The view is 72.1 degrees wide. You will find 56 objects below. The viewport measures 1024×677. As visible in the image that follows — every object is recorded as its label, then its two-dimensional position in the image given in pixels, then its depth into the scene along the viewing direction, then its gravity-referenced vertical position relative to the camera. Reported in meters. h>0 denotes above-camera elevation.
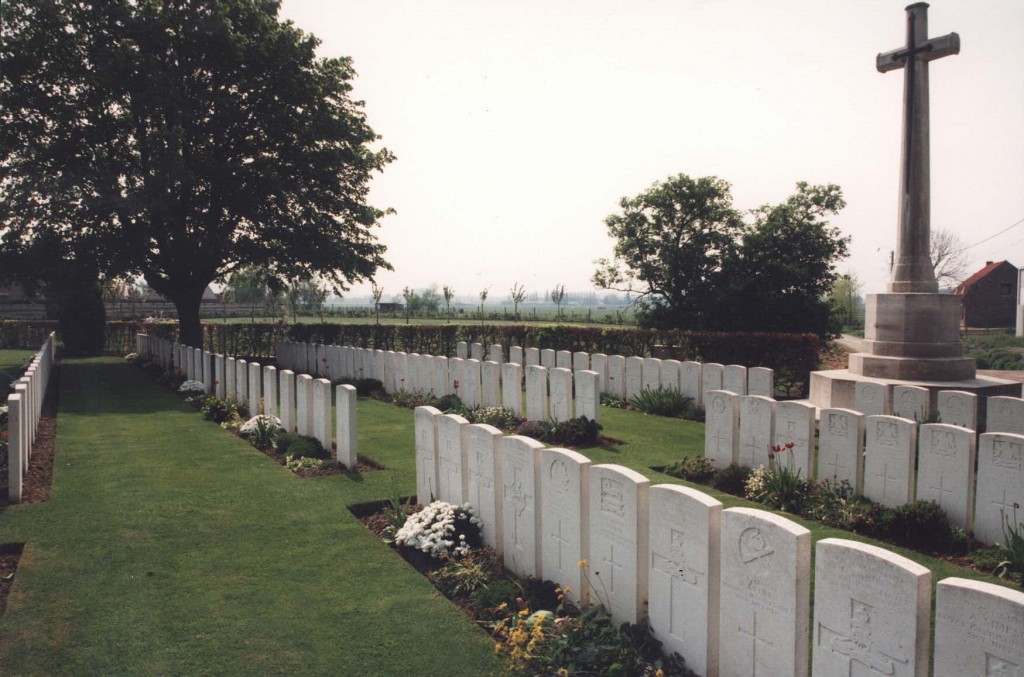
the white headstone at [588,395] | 11.08 -1.32
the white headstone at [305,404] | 10.48 -1.39
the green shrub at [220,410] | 12.81 -1.82
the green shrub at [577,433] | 10.92 -1.88
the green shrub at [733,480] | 8.23 -1.98
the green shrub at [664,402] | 13.70 -1.78
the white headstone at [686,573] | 3.91 -1.51
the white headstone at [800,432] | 7.89 -1.36
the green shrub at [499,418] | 12.21 -1.88
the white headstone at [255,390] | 12.68 -1.42
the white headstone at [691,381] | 13.73 -1.36
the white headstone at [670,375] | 14.13 -1.28
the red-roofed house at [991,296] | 47.25 +1.12
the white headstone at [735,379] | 12.59 -1.20
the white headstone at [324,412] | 9.80 -1.41
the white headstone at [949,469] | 6.57 -1.50
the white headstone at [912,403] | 9.88 -1.29
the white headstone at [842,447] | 7.47 -1.45
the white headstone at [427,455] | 7.04 -1.45
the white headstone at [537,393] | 11.80 -1.37
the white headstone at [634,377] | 14.95 -1.39
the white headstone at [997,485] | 6.13 -1.53
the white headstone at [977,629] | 2.68 -1.26
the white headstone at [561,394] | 11.36 -1.32
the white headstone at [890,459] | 6.98 -1.49
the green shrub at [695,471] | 8.80 -2.01
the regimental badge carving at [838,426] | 7.57 -1.23
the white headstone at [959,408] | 8.90 -1.23
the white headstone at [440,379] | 14.71 -1.42
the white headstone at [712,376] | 13.05 -1.20
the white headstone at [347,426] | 9.14 -1.49
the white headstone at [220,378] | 15.10 -1.44
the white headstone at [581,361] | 16.19 -1.13
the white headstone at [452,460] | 6.54 -1.41
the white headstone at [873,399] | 10.10 -1.26
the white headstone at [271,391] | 11.74 -1.32
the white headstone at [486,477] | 5.94 -1.44
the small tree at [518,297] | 57.84 +1.34
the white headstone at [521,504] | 5.42 -1.52
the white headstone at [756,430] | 8.38 -1.42
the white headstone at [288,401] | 10.88 -1.39
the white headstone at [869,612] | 2.99 -1.34
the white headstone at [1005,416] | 8.29 -1.23
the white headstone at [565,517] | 4.90 -1.48
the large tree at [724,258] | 23.67 +1.92
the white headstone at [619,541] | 4.40 -1.48
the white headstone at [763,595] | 3.44 -1.45
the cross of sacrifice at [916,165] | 11.76 +2.47
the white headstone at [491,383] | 13.45 -1.37
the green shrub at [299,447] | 9.62 -1.89
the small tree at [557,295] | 71.30 +1.90
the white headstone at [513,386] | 12.73 -1.35
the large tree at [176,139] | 19.66 +5.25
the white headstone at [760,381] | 12.27 -1.21
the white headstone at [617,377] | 15.25 -1.40
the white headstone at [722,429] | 8.77 -1.48
